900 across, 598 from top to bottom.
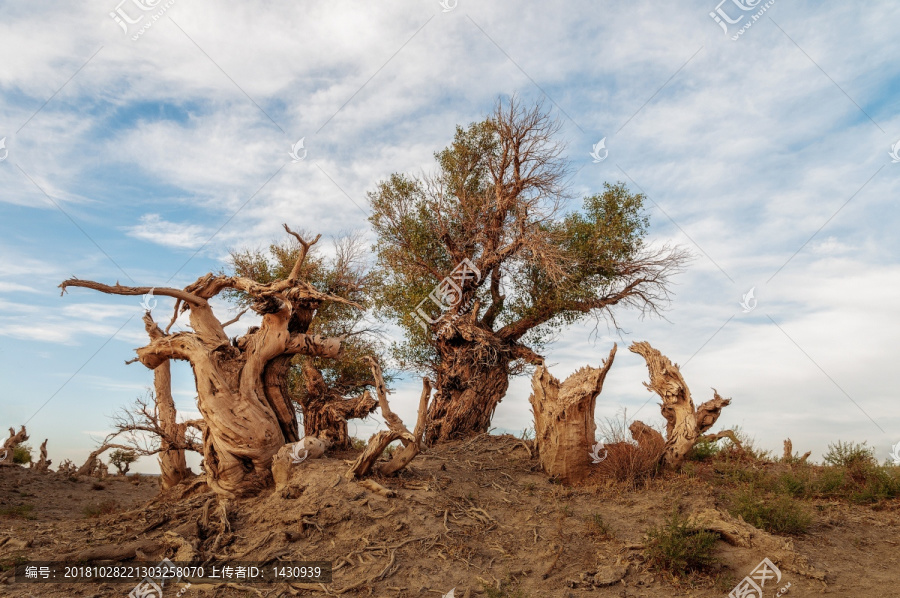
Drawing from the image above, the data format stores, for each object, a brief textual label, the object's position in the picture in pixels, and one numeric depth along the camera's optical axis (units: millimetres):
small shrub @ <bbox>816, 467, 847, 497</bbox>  12555
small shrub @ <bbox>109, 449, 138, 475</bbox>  20536
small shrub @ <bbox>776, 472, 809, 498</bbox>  12258
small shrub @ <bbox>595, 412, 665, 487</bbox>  12258
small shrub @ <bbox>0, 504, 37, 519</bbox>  13164
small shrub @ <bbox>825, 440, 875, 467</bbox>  13781
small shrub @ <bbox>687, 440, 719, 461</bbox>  14750
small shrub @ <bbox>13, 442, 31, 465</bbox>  20297
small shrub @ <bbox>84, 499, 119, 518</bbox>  13383
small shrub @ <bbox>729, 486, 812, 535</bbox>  10094
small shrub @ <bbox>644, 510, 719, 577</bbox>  8711
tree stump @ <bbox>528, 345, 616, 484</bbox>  12398
